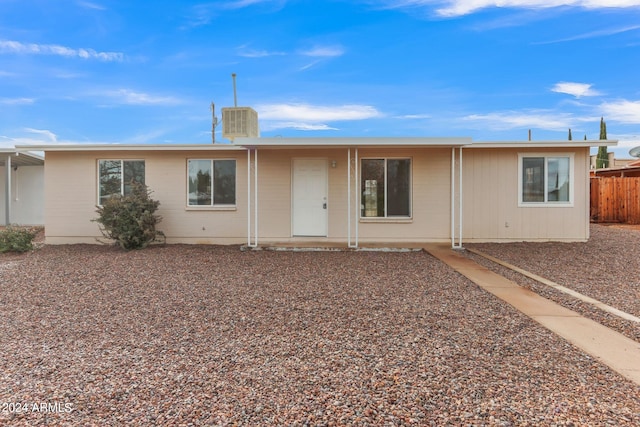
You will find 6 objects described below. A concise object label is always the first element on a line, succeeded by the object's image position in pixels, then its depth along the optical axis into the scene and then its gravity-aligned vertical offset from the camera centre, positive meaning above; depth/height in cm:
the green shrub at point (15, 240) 941 -72
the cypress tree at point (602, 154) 3266 +492
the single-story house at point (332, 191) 989 +51
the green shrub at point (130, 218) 927 -17
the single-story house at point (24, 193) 1545 +79
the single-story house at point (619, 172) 1722 +180
